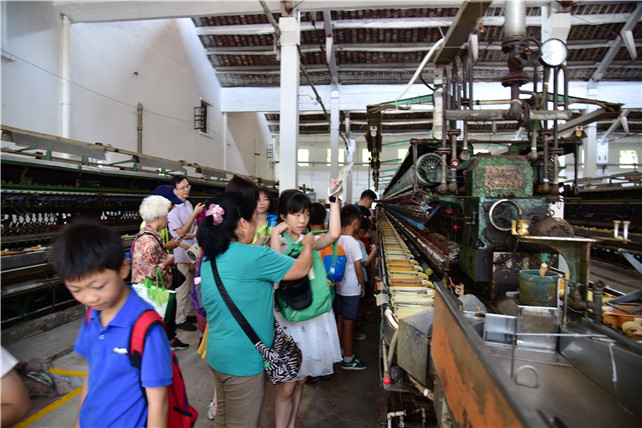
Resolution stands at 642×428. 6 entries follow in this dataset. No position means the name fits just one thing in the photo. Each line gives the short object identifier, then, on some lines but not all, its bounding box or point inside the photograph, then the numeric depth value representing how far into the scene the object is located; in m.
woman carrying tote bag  2.54
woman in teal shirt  1.69
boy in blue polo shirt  1.19
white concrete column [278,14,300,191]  6.52
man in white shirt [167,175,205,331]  3.84
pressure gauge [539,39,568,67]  2.83
